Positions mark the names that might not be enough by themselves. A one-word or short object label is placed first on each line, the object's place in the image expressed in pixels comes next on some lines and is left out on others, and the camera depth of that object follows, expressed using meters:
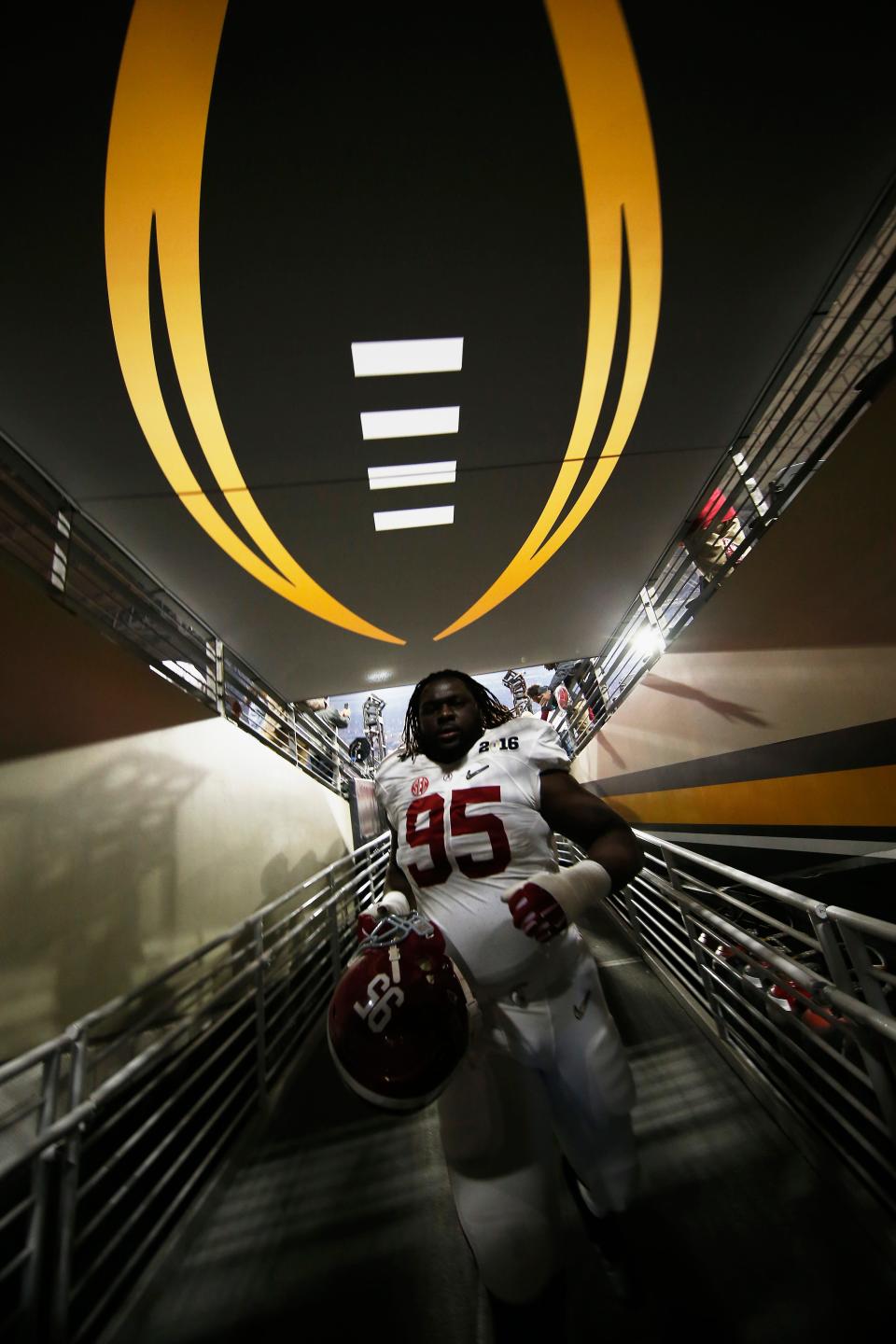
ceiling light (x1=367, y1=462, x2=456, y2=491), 3.58
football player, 1.15
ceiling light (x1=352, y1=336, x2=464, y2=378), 2.79
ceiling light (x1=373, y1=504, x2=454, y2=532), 4.02
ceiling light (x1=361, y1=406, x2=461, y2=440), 3.19
